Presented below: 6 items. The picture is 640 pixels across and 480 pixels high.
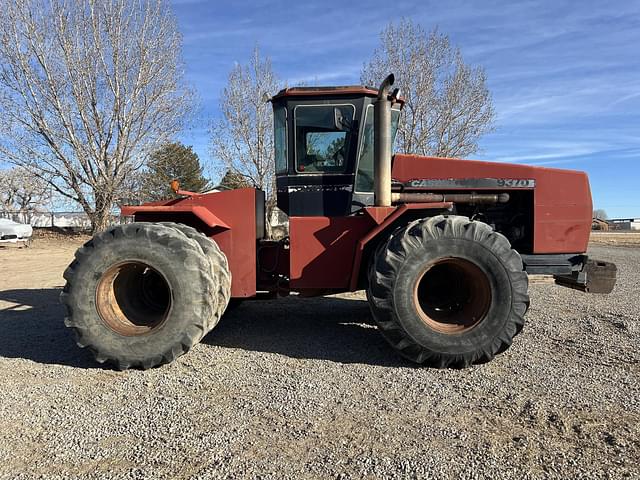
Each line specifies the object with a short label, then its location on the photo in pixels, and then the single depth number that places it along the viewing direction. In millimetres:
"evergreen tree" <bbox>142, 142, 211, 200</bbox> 21297
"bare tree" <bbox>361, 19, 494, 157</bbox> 21734
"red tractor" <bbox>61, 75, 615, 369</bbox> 4066
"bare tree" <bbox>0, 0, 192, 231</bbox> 17922
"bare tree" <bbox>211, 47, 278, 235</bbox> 23656
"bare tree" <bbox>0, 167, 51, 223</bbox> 21044
